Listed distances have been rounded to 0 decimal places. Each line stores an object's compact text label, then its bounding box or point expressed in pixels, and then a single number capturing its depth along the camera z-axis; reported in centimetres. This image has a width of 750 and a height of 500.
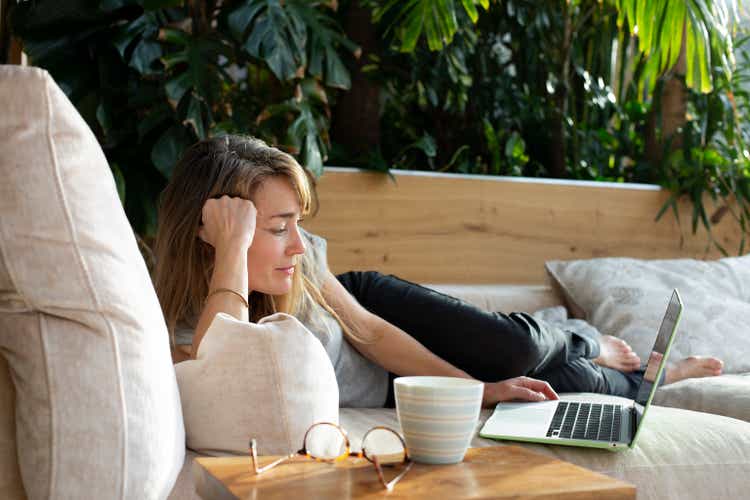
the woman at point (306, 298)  169
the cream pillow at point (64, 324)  101
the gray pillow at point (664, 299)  258
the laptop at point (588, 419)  138
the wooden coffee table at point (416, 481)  88
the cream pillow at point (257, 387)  117
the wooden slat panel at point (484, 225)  304
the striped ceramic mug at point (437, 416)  95
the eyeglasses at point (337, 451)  94
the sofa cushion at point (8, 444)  105
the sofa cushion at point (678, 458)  138
